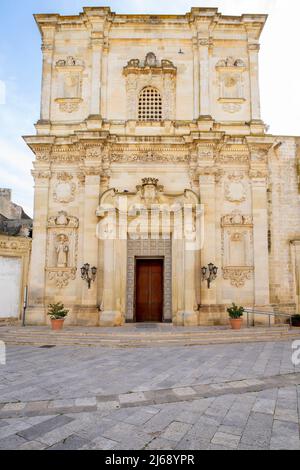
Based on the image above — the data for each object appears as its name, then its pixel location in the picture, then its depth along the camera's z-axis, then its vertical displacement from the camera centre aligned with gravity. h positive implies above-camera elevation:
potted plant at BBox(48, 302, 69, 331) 13.06 -1.18
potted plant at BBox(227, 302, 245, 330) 13.16 -1.18
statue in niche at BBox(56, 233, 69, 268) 15.52 +1.59
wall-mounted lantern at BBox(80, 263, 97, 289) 14.79 +0.57
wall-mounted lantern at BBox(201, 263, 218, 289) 14.78 +0.60
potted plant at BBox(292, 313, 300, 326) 15.11 -1.42
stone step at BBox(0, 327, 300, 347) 11.49 -1.76
